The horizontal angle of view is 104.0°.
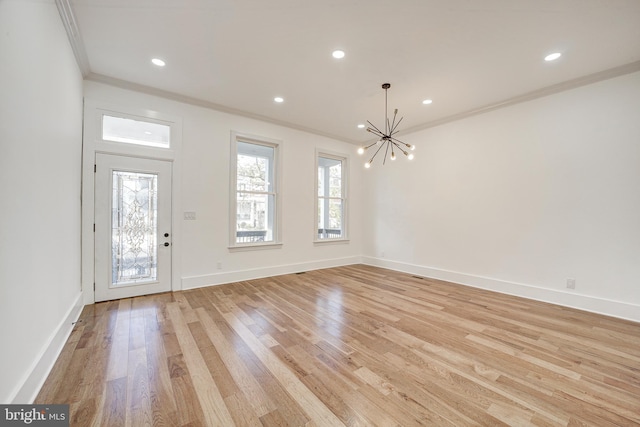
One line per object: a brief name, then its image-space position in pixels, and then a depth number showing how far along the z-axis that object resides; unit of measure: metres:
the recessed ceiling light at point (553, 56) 2.92
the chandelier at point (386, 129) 3.87
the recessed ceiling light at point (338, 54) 2.93
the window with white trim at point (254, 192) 4.68
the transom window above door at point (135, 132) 3.59
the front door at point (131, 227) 3.49
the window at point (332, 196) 6.27
